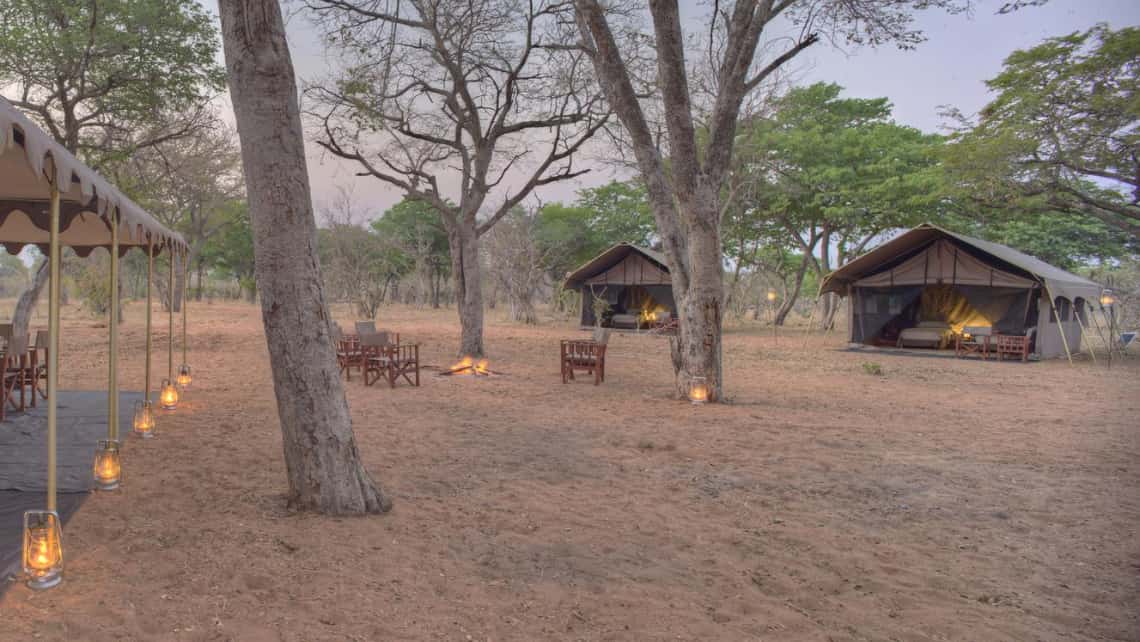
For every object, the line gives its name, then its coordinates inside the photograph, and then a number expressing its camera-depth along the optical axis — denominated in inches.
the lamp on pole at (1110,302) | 640.1
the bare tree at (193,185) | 627.9
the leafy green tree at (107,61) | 406.6
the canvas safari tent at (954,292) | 610.9
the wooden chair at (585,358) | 415.2
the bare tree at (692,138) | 321.8
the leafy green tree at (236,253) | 1327.3
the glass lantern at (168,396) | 298.7
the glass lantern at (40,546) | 116.6
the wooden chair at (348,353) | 409.4
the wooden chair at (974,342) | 604.4
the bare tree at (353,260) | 1124.7
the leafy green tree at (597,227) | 1373.0
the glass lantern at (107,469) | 173.3
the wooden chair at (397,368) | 390.0
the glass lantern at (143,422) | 239.6
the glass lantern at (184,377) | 360.8
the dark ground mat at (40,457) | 147.7
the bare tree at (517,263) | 1045.2
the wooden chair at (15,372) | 256.6
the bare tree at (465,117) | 471.5
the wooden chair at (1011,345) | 591.4
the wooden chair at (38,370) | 275.6
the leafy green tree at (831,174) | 882.8
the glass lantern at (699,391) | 343.9
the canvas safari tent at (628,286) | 896.9
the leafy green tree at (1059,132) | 519.2
